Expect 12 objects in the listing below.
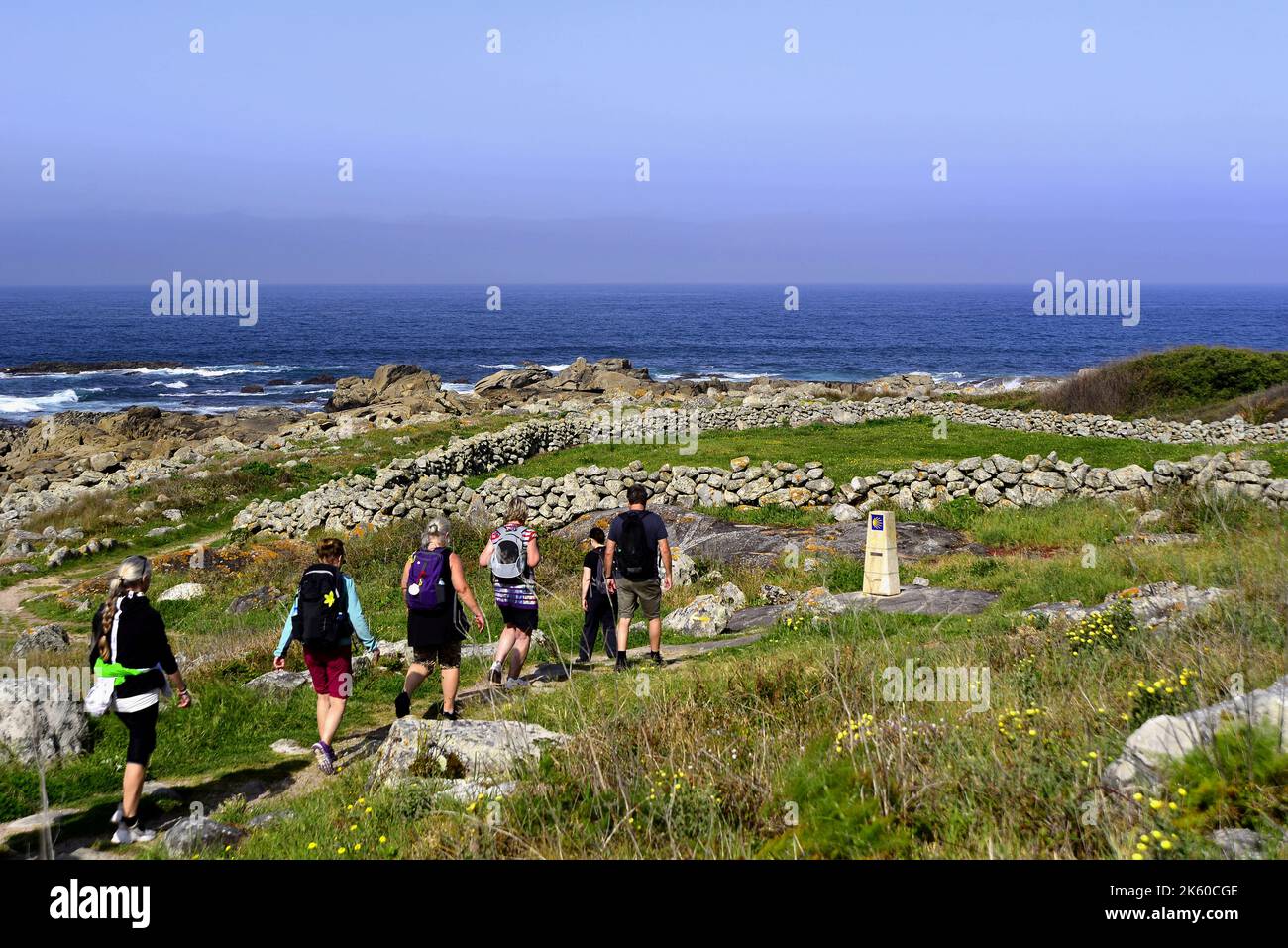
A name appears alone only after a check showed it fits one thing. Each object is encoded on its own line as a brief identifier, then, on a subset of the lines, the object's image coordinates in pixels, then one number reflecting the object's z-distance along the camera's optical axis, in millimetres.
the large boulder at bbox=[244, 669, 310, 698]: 10602
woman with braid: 7066
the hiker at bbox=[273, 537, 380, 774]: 8055
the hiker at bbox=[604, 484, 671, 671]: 10703
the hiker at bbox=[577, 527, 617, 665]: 11266
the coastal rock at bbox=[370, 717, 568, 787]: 7051
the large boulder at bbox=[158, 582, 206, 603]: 17172
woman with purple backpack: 9023
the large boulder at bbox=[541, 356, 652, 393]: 63500
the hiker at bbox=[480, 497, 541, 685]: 9758
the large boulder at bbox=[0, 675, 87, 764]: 8352
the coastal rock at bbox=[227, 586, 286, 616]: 16203
